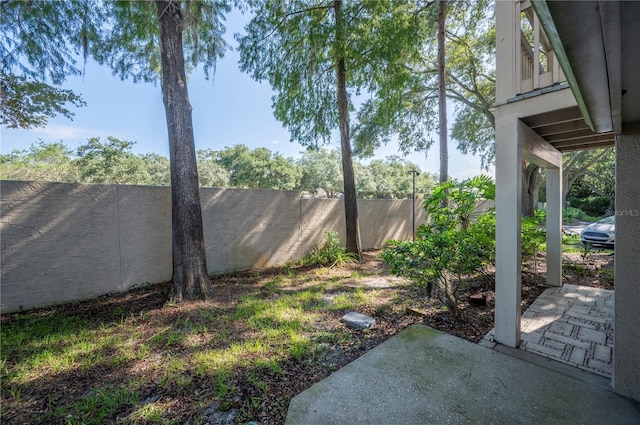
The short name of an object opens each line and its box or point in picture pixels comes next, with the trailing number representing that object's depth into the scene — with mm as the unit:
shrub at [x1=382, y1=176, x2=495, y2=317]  2883
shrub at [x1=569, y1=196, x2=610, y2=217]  21314
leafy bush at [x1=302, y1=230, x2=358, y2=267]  5840
